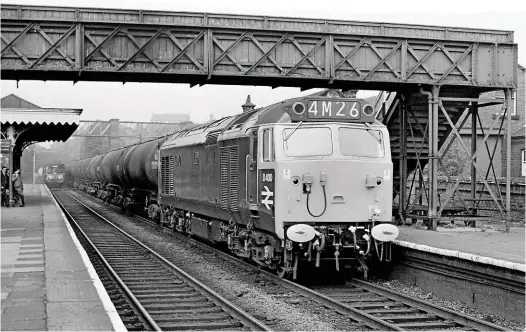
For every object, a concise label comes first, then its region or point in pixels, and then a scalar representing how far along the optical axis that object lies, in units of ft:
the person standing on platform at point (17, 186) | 100.73
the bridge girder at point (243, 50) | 55.36
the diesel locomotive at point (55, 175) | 238.48
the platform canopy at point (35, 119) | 91.71
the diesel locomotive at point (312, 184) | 38.37
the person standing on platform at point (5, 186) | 101.91
